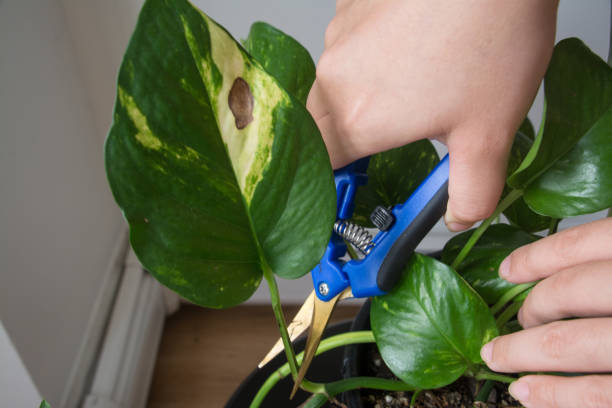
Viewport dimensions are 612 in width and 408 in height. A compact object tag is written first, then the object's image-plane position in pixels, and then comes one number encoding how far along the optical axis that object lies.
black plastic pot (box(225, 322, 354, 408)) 0.48
